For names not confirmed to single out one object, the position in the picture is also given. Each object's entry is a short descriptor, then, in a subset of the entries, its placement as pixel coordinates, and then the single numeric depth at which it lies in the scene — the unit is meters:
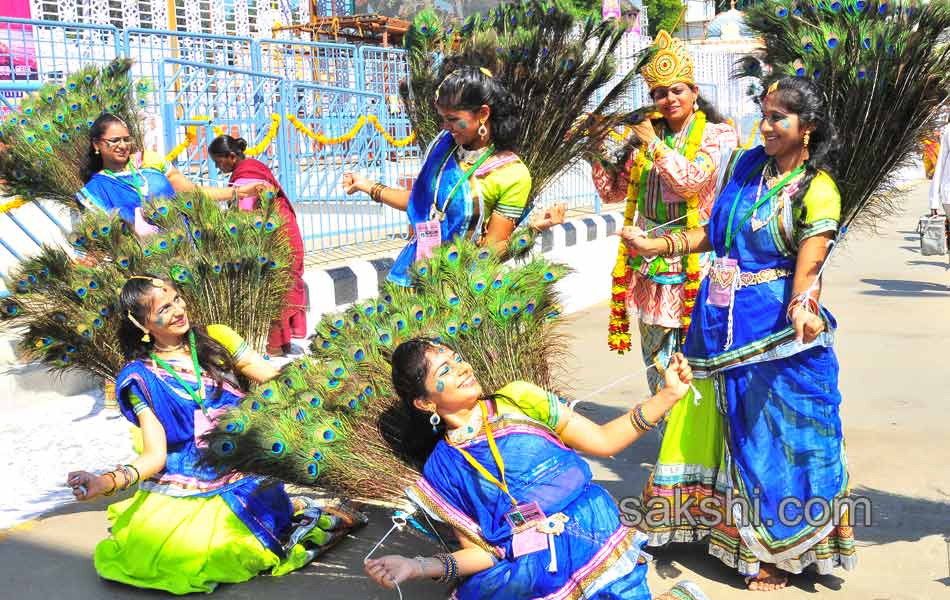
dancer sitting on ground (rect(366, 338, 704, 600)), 2.85
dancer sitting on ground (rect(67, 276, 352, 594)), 3.49
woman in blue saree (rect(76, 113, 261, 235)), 5.33
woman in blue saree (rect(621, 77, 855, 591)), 3.21
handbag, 9.34
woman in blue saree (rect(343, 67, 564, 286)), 3.74
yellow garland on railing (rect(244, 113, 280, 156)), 8.44
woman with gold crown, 4.15
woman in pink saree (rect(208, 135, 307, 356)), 6.64
